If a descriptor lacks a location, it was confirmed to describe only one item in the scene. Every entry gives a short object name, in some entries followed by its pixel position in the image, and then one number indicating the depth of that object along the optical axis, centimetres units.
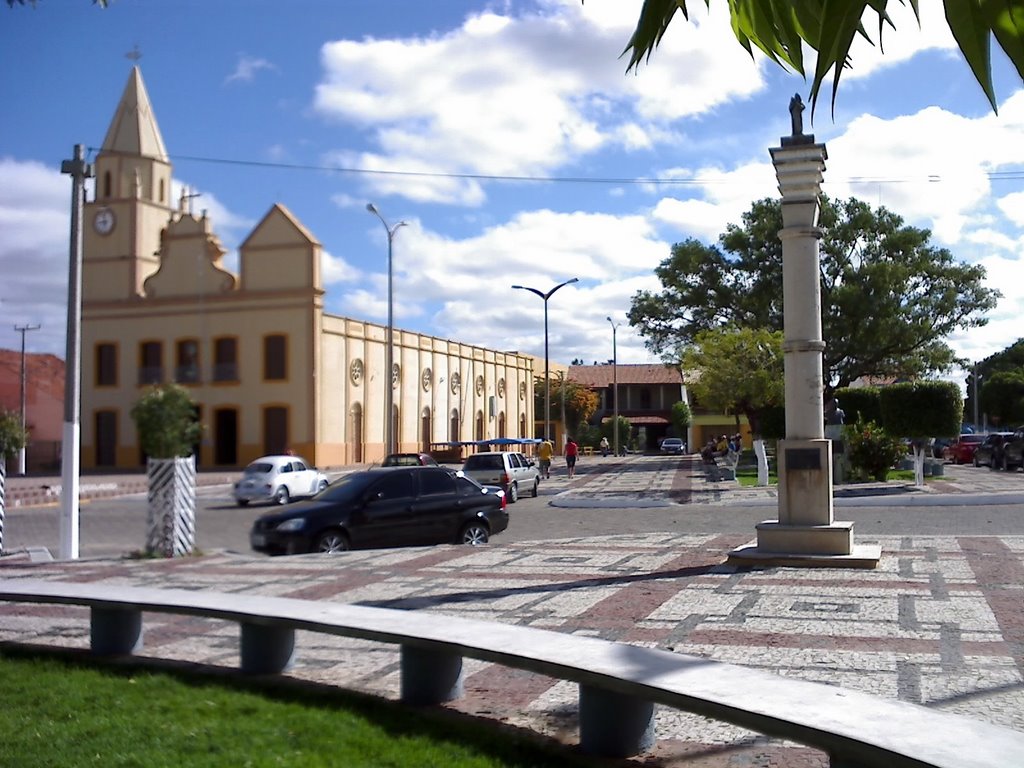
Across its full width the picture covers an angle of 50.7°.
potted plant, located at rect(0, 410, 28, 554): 2540
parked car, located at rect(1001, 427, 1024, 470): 3784
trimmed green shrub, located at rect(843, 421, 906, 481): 2891
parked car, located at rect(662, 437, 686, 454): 7600
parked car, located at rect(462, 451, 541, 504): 2938
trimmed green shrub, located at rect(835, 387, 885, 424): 3850
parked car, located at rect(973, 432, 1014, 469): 3998
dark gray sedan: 1502
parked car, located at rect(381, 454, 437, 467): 3472
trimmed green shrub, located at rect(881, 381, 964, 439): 2894
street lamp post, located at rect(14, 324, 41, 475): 4823
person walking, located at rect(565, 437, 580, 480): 4249
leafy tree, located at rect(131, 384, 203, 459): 1631
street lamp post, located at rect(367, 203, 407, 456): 3947
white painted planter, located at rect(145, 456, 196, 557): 1516
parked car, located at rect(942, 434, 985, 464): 4756
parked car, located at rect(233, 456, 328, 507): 3055
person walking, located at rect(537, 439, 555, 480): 4132
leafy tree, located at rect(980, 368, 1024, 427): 6209
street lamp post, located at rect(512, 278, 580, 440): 4844
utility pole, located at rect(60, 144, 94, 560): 1533
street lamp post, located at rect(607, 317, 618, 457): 6841
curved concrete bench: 414
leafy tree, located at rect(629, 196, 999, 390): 4656
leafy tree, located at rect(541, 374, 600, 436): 8088
